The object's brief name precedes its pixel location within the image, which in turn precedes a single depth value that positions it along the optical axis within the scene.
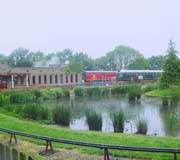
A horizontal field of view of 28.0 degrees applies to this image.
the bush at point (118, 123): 13.20
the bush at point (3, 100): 23.07
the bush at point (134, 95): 29.95
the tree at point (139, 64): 84.15
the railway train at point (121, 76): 61.97
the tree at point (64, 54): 110.29
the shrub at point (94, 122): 14.12
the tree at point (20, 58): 75.12
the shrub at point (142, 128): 12.84
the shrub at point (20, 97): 28.95
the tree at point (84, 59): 89.94
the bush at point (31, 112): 17.01
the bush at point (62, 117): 15.77
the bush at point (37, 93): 33.59
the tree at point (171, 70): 33.59
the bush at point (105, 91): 40.58
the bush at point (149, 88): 38.75
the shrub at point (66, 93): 38.54
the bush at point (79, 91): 39.14
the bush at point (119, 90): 40.53
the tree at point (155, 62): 87.12
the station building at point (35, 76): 48.06
